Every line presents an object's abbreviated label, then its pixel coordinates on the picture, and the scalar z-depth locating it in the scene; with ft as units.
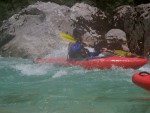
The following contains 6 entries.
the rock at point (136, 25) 39.14
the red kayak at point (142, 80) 17.63
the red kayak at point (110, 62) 27.48
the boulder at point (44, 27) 40.98
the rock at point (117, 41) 40.04
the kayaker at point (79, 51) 29.50
